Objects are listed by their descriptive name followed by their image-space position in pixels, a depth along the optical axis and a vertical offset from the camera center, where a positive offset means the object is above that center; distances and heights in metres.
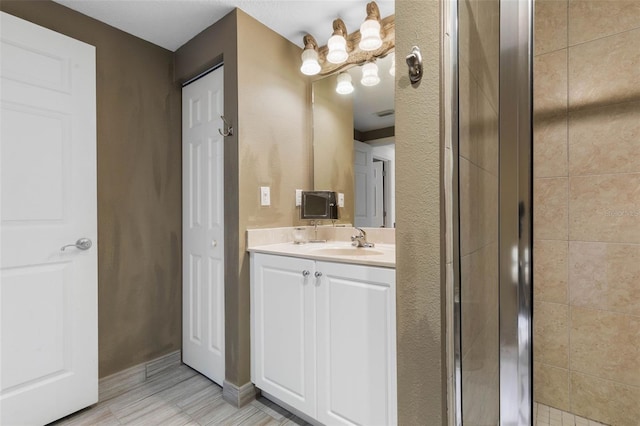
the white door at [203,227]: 1.88 -0.08
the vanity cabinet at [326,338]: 1.20 -0.56
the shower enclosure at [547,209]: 0.89 +0.01
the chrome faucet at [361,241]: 1.78 -0.17
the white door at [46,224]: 1.42 -0.05
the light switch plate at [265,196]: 1.82 +0.10
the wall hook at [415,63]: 0.86 +0.41
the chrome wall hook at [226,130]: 1.75 +0.47
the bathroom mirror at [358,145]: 1.83 +0.43
